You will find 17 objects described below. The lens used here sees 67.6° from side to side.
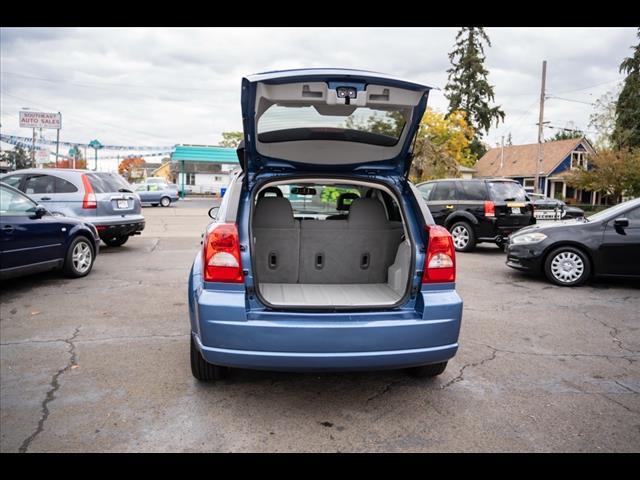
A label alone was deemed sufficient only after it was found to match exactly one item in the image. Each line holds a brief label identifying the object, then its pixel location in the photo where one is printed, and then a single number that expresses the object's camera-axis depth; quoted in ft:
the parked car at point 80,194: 29.86
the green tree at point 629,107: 118.11
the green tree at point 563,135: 213.05
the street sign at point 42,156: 103.96
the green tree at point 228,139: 271.41
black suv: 34.40
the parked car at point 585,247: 22.59
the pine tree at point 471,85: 150.51
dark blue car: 19.62
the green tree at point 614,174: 94.27
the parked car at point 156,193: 95.91
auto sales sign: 84.64
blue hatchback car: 9.55
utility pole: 96.63
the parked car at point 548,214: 40.53
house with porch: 145.07
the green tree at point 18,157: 188.42
